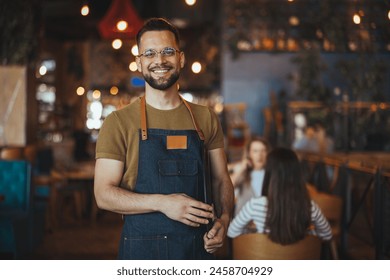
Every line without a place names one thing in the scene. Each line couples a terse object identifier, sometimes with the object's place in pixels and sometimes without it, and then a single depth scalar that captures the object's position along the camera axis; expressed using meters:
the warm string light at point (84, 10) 6.59
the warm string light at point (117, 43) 7.59
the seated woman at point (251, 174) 4.79
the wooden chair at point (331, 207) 4.74
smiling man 2.11
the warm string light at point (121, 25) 6.87
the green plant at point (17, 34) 7.86
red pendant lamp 6.92
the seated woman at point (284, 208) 3.45
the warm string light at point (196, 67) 7.39
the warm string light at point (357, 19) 5.70
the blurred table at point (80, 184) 7.75
